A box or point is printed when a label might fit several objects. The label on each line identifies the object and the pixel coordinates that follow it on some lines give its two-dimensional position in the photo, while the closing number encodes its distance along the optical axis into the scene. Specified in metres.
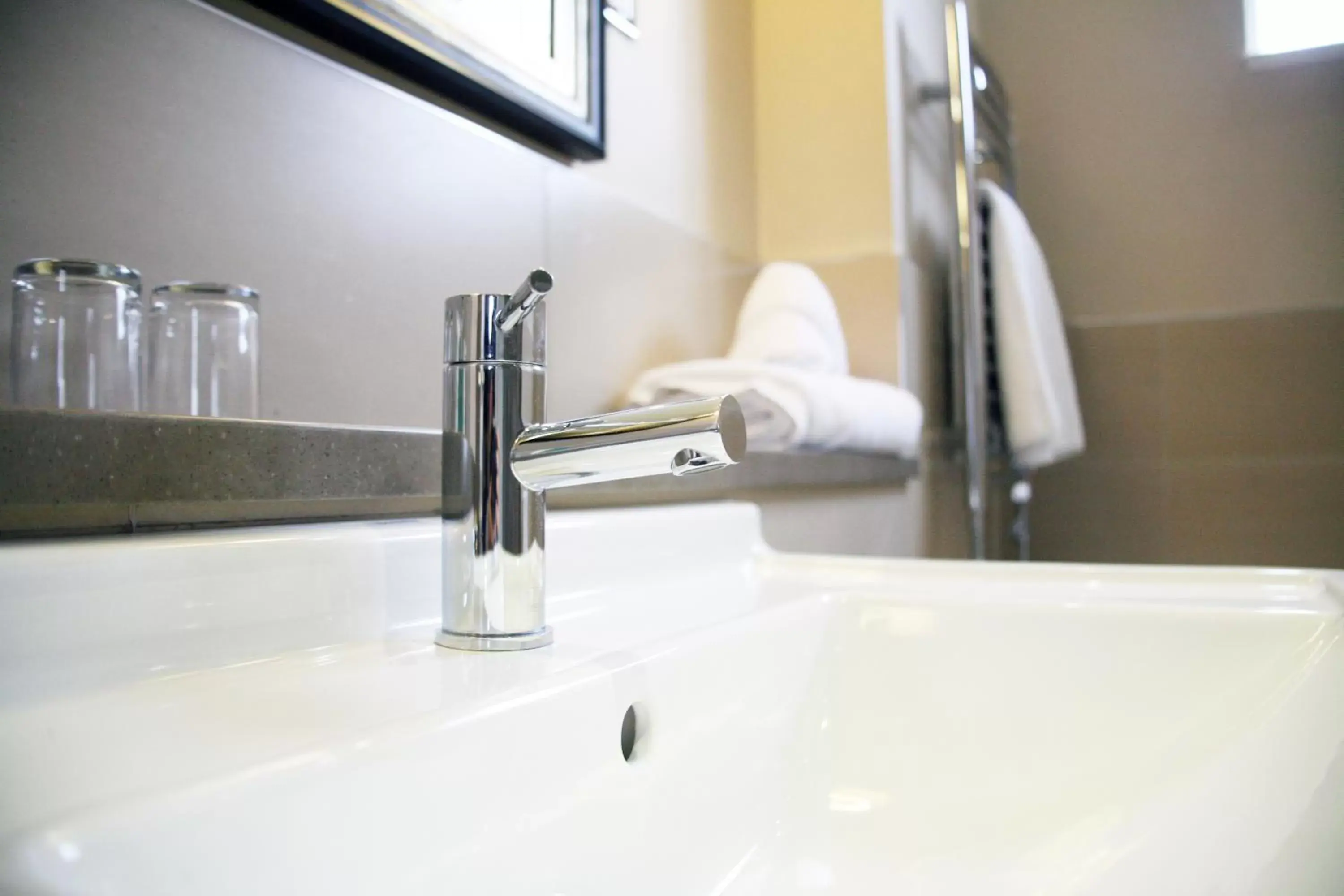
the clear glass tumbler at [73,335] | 0.44
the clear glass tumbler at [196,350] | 0.50
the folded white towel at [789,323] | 1.09
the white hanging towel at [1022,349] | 1.54
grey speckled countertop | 0.32
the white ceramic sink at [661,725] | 0.26
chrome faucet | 0.40
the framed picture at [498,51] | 0.62
